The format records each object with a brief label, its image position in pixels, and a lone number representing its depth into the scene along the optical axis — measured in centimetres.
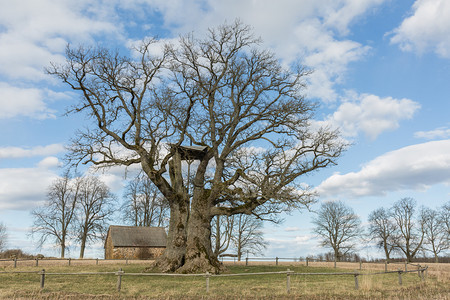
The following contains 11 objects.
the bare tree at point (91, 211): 4569
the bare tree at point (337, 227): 5253
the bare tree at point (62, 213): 4422
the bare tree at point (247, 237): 4457
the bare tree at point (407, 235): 5088
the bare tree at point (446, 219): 5146
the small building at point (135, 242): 4659
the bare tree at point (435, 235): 5075
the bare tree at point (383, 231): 5297
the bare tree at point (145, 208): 4978
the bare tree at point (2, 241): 5754
